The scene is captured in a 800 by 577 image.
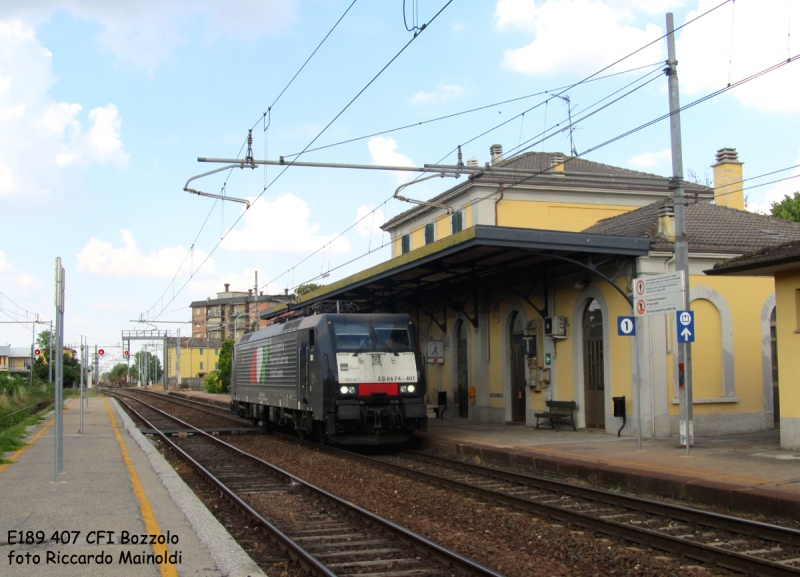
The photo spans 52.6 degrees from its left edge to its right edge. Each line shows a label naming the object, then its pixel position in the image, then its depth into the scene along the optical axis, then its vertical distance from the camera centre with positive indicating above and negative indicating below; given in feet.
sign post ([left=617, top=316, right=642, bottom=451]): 47.65 +1.80
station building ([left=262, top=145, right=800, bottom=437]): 54.95 +3.51
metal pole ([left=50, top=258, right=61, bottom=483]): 36.36 +2.91
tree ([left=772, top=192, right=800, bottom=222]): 125.70 +23.27
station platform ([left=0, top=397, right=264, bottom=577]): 21.65 -5.26
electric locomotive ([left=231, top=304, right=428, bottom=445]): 54.80 -1.15
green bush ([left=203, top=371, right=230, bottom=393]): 197.47 -5.01
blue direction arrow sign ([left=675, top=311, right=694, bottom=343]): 44.62 +1.70
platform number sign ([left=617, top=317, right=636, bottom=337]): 47.67 +1.86
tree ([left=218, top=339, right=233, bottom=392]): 184.44 +0.31
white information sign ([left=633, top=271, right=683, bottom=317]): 44.96 +3.60
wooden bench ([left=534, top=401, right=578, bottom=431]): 62.03 -4.22
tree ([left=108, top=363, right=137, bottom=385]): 529.04 -6.14
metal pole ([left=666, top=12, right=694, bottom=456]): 46.39 +9.95
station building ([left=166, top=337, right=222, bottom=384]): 366.43 +3.61
